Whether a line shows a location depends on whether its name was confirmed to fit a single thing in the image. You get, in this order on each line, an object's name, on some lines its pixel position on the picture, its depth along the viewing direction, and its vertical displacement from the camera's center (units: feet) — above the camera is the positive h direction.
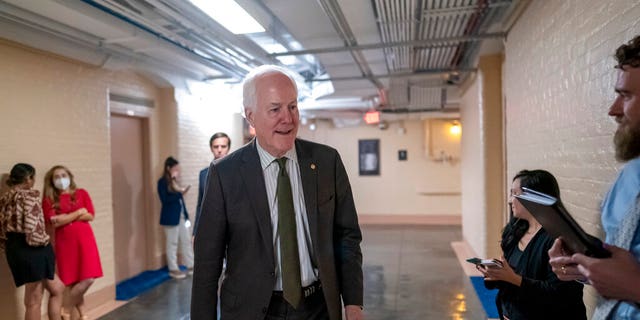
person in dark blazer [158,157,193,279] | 18.54 -2.29
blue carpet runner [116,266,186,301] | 16.19 -5.25
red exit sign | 28.78 +2.59
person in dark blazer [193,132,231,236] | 13.71 +0.34
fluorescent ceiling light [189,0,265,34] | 10.42 +3.79
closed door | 17.66 -1.68
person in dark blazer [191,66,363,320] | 5.10 -0.97
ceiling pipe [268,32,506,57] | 13.75 +3.76
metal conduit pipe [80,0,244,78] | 11.03 +4.00
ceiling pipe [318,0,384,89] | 11.04 +3.97
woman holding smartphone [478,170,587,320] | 5.79 -1.83
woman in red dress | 12.69 -2.40
